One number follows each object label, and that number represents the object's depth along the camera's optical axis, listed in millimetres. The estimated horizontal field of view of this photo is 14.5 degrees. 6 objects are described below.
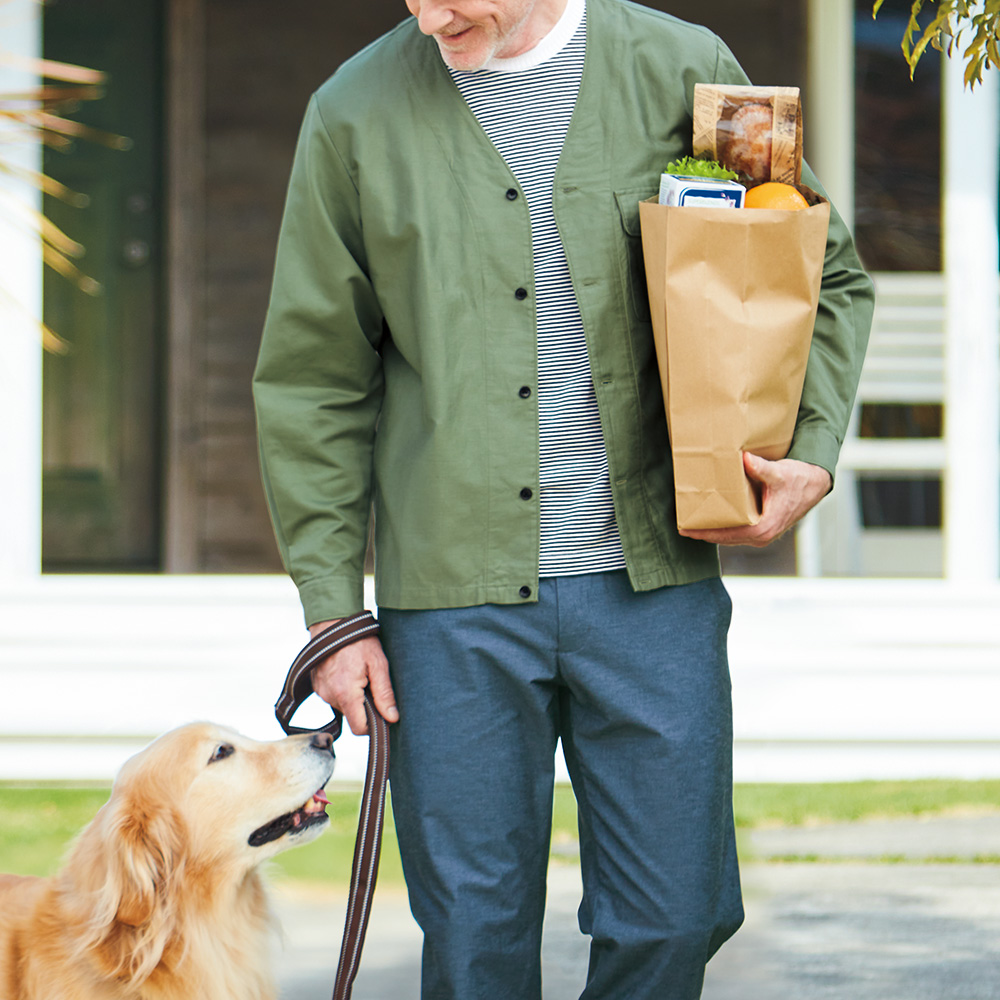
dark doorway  9705
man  4537
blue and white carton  4440
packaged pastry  4483
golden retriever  4712
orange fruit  4474
